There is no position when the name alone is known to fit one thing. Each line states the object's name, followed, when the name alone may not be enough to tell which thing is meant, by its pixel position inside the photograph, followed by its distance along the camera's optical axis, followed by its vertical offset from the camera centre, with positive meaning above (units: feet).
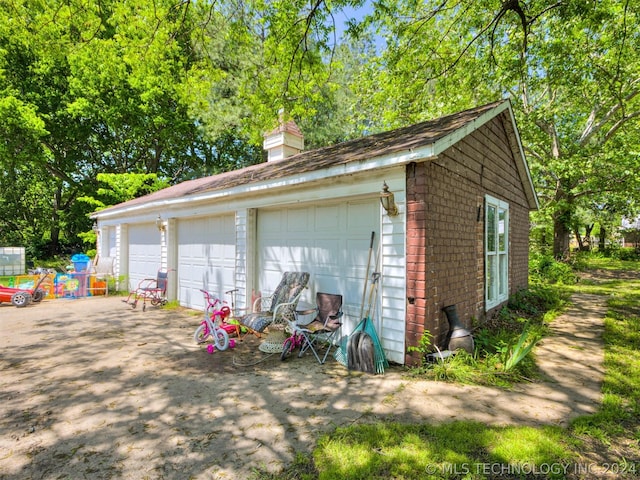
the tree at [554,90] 22.35 +15.37
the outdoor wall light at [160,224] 29.64 +1.83
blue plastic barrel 37.47 -2.10
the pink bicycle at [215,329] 16.89 -4.60
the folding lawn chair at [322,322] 15.35 -3.76
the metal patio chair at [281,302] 16.42 -3.29
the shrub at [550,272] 42.11 -3.81
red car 28.12 -4.39
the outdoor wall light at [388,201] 14.17 +1.83
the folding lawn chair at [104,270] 35.42 -2.81
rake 14.05 -4.64
